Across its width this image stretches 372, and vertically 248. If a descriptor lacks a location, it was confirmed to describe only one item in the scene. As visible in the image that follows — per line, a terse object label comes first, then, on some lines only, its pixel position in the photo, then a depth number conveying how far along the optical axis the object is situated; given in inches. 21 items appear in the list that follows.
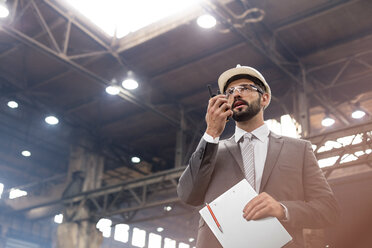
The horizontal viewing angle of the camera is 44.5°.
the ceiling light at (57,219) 1111.6
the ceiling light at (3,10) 421.1
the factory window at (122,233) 1184.8
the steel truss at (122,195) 625.3
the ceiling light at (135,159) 831.6
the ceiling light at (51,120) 666.2
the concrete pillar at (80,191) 663.1
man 85.4
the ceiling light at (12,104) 655.8
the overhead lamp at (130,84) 536.4
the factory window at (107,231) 1130.8
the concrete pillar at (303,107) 552.7
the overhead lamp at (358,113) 620.4
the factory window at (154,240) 1274.6
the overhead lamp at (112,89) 551.5
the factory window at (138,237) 1231.9
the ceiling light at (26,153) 881.0
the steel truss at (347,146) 466.0
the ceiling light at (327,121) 624.2
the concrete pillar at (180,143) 662.6
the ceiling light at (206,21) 455.2
